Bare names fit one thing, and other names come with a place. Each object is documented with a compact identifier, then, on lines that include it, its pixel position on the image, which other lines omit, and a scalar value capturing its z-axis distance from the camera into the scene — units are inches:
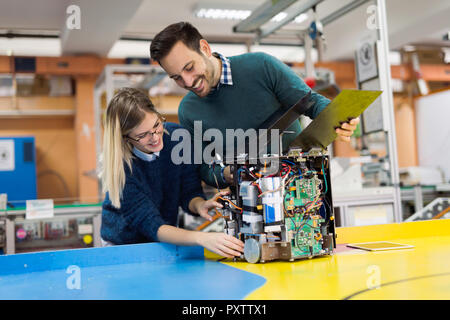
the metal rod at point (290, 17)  145.6
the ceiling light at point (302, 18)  251.5
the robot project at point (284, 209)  50.8
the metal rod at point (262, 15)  138.6
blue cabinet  229.0
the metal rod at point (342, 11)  145.8
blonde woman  60.6
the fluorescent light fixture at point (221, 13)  233.3
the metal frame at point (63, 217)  140.3
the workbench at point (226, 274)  36.6
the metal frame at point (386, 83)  132.3
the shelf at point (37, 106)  292.0
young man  63.1
